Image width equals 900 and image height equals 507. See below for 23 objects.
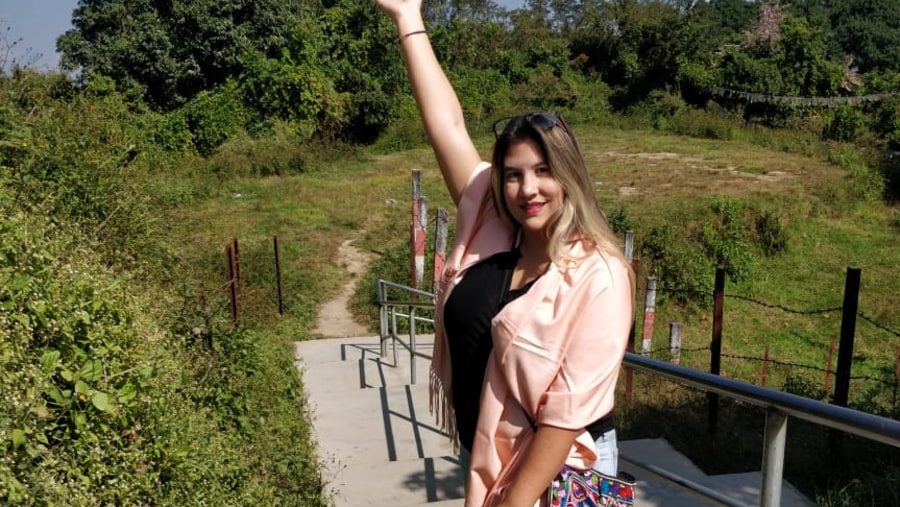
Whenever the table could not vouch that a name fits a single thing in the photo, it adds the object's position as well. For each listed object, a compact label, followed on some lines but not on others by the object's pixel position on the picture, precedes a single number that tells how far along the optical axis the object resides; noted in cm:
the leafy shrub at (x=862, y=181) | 1447
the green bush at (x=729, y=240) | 1188
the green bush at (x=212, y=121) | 2025
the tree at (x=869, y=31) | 4231
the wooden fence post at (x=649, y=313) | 724
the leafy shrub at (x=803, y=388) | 692
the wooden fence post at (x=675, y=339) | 669
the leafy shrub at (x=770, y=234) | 1263
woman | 125
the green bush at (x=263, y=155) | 1808
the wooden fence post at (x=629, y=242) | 772
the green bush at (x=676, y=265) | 1123
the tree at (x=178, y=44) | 2252
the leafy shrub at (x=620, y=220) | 1207
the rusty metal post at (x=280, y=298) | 975
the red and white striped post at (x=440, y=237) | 872
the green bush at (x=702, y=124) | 2069
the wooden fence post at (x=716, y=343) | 556
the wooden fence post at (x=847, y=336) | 430
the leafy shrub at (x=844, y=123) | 1923
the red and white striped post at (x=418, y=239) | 965
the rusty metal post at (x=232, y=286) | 761
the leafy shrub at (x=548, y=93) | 2433
